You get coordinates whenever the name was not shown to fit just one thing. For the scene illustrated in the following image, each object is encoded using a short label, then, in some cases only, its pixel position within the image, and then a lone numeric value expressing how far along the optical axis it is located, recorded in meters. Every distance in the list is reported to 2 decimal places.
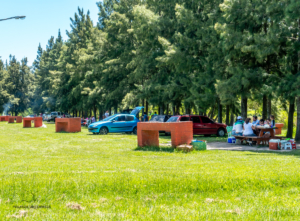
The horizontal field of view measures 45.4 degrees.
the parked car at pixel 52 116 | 72.88
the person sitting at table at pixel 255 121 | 19.67
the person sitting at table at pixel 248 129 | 18.39
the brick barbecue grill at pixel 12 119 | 59.62
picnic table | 17.55
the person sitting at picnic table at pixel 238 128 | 19.39
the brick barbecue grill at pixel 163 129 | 15.20
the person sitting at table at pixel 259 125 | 19.25
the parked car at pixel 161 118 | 27.78
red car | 26.89
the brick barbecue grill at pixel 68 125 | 31.00
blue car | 28.07
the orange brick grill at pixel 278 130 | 29.48
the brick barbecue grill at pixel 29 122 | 42.03
